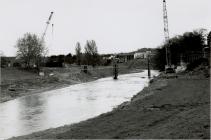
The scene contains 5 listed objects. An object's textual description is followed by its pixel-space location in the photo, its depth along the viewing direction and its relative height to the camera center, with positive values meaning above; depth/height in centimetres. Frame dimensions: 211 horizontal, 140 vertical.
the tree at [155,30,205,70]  13523 +319
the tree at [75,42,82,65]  18600 +300
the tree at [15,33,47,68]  11638 +265
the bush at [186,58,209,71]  9014 -185
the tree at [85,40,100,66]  18038 +158
